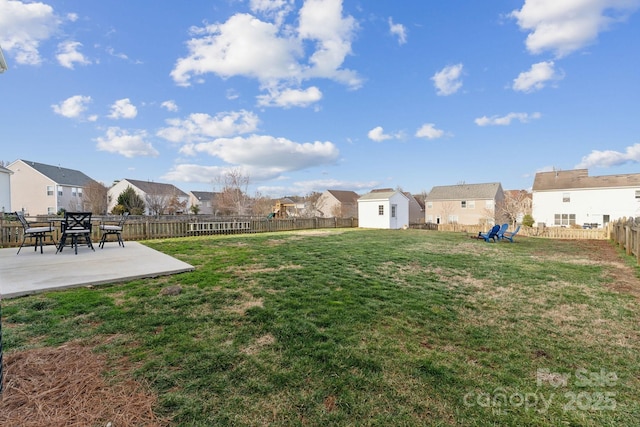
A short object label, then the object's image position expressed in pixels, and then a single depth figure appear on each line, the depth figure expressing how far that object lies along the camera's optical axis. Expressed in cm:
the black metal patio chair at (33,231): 738
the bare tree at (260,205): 3350
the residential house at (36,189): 3322
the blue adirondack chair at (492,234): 1320
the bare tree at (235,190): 3077
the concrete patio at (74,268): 443
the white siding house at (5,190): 2297
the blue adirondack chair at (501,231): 1342
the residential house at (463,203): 3219
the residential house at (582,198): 2375
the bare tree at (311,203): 4002
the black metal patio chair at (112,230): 835
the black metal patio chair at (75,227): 733
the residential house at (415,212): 4122
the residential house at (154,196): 3706
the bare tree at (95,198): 3409
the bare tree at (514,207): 2780
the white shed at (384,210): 2320
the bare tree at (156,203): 3644
